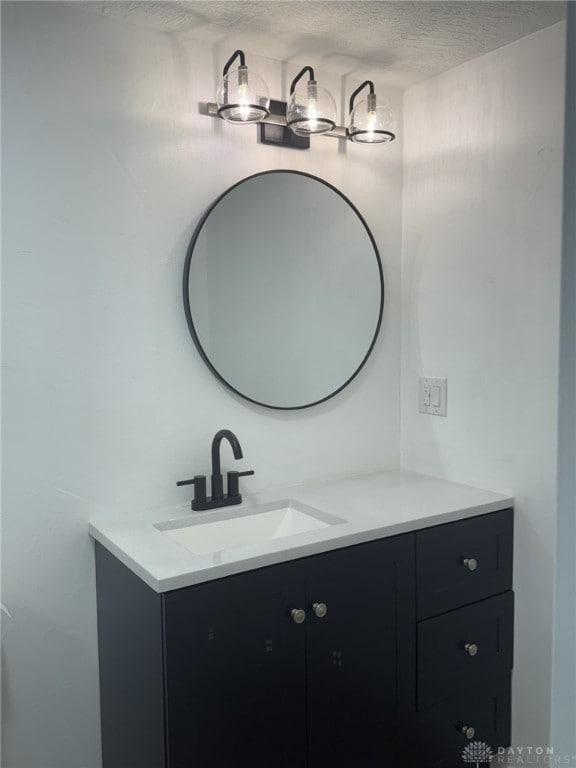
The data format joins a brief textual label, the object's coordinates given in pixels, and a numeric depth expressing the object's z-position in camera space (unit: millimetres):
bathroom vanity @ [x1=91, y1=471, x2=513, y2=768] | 1367
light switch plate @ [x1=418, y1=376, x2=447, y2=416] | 2111
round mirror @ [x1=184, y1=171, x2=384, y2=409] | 1851
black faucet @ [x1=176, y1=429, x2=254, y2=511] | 1778
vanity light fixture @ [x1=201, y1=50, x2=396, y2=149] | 1729
